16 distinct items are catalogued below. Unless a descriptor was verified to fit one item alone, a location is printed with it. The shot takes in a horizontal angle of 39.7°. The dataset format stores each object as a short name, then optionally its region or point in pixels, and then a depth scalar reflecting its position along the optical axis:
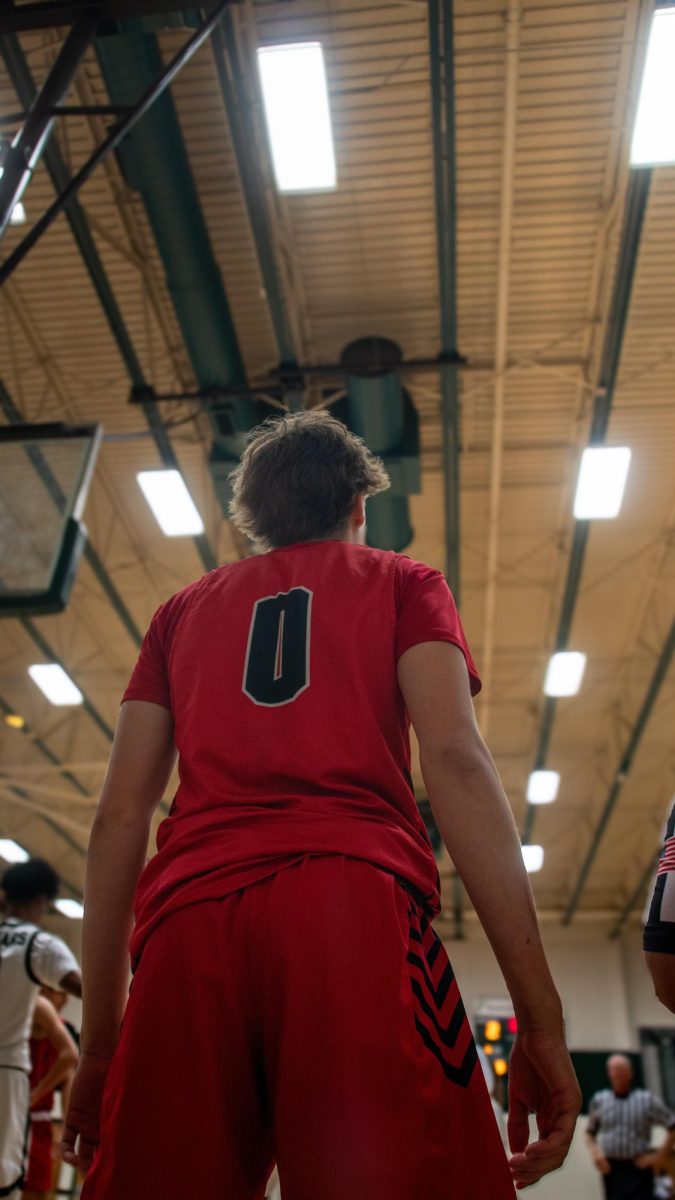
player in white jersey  3.63
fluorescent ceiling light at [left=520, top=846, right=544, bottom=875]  19.39
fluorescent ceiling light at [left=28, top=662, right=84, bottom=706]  13.29
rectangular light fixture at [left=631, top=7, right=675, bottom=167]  5.93
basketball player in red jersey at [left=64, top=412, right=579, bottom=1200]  1.17
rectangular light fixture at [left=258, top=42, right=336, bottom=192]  6.45
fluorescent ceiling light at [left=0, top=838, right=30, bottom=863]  18.42
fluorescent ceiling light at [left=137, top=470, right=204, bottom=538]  9.55
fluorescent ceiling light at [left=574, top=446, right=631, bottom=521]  9.09
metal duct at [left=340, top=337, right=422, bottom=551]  8.44
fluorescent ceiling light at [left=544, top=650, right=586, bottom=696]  13.12
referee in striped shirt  9.15
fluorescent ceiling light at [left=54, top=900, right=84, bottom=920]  21.17
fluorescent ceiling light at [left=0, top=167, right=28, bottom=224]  8.22
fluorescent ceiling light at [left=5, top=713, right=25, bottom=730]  14.69
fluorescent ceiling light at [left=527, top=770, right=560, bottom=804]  16.45
